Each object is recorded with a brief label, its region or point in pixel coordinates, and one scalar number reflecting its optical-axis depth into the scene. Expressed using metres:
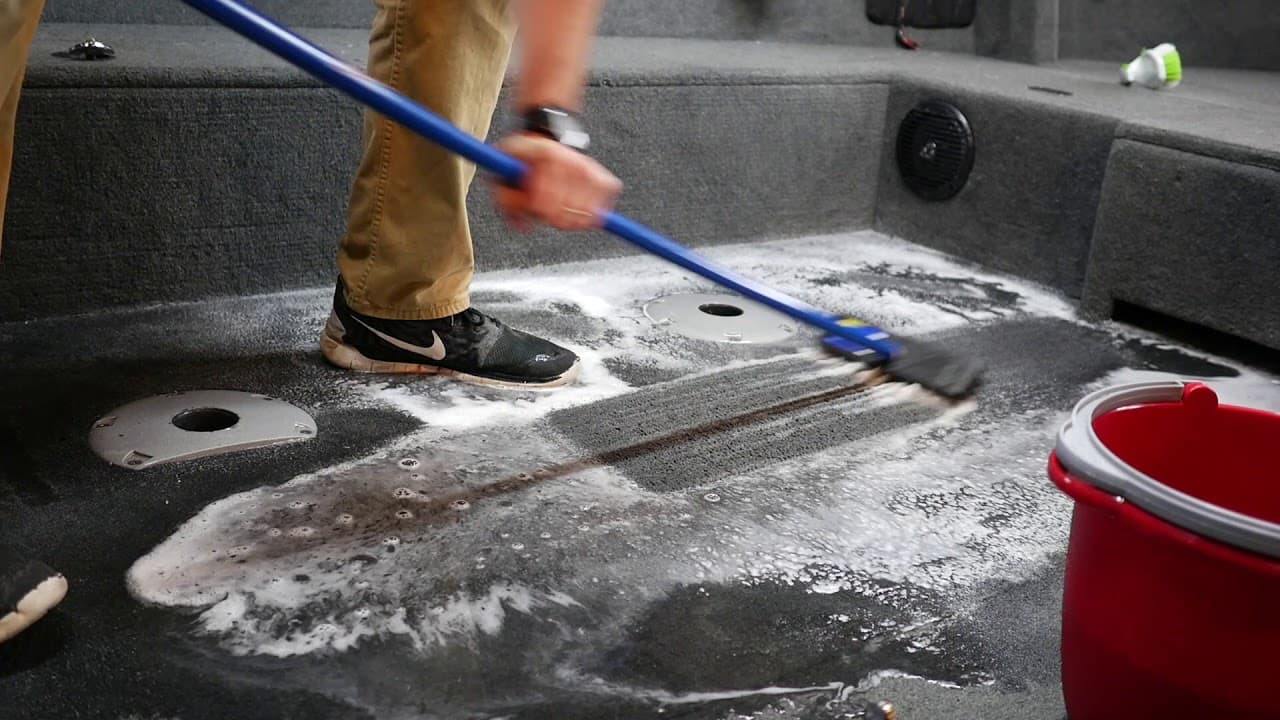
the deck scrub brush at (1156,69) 2.32
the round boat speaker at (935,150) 2.16
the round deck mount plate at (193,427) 1.20
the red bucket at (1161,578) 0.69
